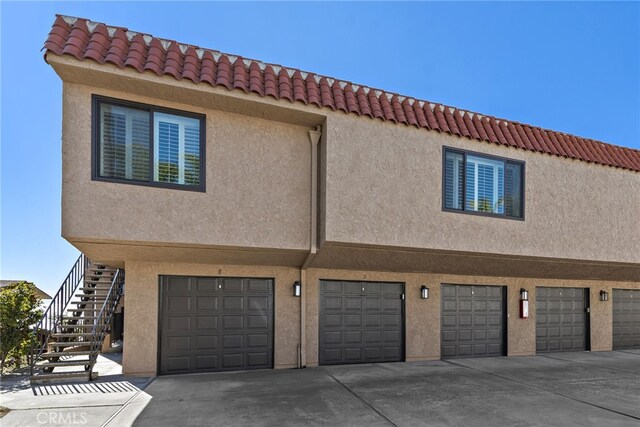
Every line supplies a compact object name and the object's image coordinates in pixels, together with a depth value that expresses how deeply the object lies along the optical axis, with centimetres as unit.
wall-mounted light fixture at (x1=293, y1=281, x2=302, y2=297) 909
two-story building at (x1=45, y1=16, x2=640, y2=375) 691
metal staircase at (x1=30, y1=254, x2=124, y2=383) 771
